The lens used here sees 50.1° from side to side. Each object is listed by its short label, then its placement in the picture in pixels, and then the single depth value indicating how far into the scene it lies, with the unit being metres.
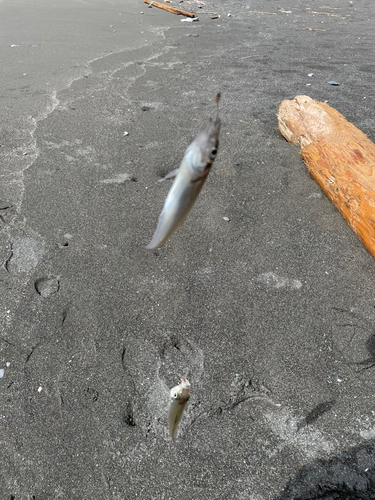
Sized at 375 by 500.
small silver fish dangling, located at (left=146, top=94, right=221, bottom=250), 0.88
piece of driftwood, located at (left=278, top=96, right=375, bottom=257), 3.59
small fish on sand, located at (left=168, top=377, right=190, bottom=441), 1.69
